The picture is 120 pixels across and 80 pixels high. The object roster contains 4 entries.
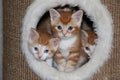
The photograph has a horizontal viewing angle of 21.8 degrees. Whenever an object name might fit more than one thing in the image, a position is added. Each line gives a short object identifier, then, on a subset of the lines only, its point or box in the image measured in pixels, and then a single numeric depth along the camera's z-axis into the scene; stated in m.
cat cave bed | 0.81
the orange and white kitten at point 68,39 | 0.85
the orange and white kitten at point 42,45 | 0.83
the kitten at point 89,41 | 0.89
